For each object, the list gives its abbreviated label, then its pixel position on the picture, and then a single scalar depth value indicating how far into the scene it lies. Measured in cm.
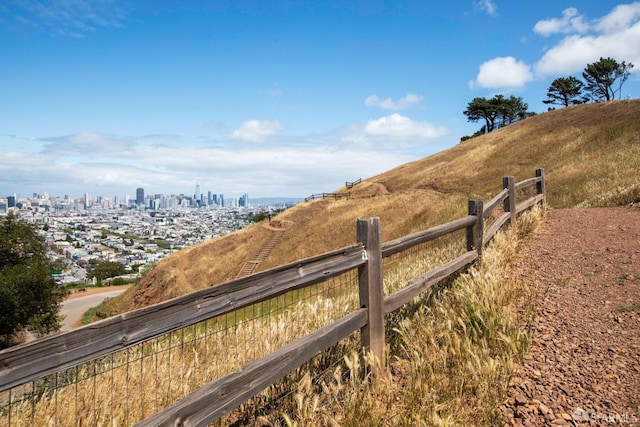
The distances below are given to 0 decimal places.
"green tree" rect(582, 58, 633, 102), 7050
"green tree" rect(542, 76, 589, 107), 7550
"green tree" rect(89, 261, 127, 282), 9556
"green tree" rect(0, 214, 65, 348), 3362
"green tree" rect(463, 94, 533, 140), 8175
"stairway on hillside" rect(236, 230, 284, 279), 3809
